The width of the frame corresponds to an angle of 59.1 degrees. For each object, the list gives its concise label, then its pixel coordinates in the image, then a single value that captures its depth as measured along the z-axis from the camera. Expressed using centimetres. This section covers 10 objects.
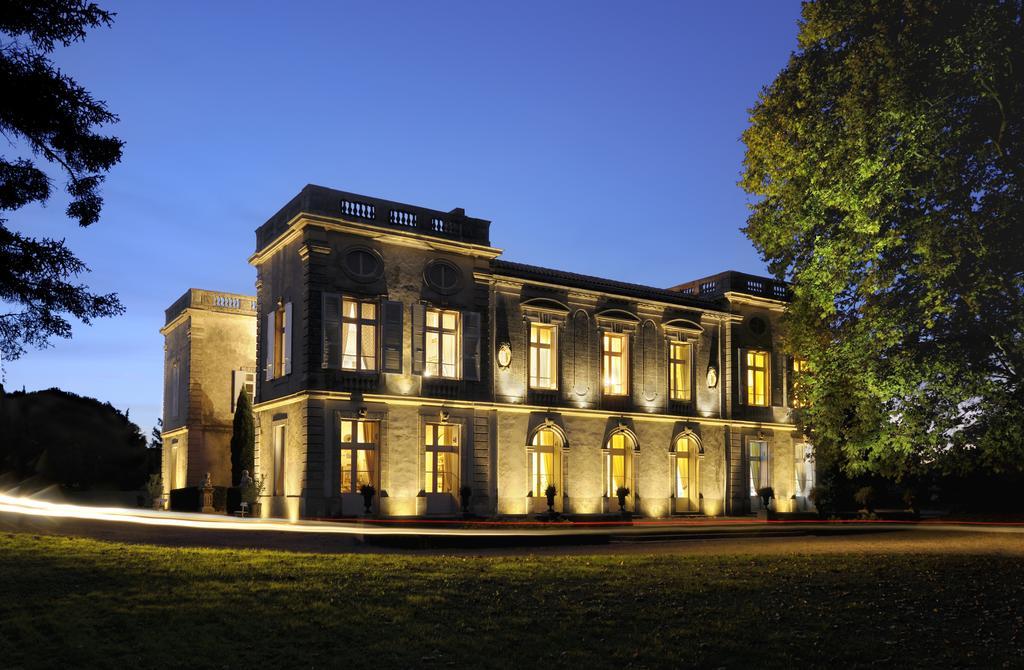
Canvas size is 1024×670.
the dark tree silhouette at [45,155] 1383
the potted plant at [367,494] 2727
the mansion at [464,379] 2806
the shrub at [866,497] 3766
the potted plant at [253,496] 2936
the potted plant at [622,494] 3367
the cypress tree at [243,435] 3469
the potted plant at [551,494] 3184
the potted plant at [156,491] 3916
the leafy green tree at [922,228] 1520
